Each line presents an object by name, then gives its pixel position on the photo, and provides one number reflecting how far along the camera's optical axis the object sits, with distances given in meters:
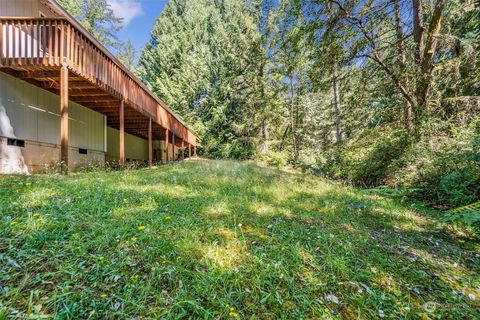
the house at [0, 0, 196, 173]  5.45
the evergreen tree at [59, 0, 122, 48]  22.13
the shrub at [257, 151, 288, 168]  15.24
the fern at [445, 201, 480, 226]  2.30
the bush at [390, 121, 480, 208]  4.06
